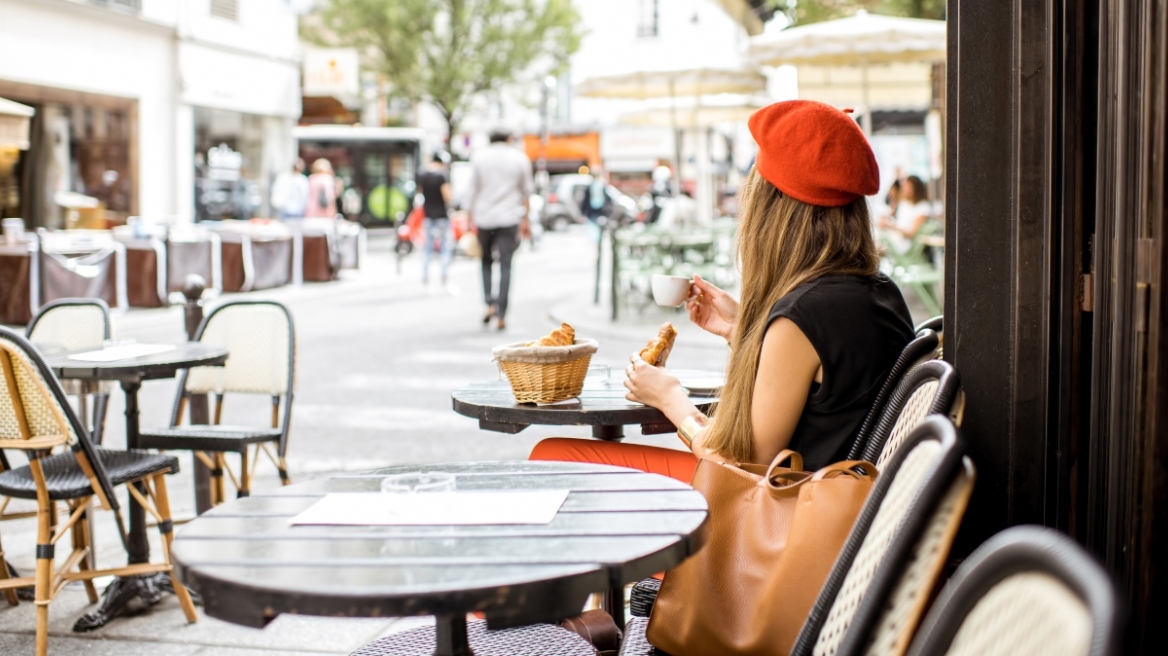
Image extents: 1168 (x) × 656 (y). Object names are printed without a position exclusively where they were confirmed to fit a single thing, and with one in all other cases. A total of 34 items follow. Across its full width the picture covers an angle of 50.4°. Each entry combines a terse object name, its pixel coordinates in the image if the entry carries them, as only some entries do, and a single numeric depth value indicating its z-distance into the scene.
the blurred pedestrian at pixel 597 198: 27.64
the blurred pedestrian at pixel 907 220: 13.38
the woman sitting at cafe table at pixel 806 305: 2.81
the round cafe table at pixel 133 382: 4.40
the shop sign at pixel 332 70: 30.34
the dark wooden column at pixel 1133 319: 1.95
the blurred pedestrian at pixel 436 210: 17.27
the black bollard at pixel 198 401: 5.48
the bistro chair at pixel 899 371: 2.87
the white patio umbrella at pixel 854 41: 11.80
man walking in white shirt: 12.94
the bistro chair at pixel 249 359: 5.49
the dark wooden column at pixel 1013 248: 2.57
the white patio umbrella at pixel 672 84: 14.36
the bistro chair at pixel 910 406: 2.29
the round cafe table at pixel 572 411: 3.49
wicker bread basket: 3.54
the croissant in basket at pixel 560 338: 3.69
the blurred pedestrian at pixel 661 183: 26.25
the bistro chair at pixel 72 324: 5.68
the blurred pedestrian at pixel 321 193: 24.09
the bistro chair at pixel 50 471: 3.95
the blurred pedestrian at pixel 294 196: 23.14
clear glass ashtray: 2.35
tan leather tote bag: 2.25
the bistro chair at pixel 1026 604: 1.14
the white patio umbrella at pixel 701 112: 19.44
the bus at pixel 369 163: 35.03
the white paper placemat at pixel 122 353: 4.73
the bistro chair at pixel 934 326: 3.28
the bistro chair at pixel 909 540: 1.61
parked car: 44.47
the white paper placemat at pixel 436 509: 2.20
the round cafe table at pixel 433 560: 1.83
